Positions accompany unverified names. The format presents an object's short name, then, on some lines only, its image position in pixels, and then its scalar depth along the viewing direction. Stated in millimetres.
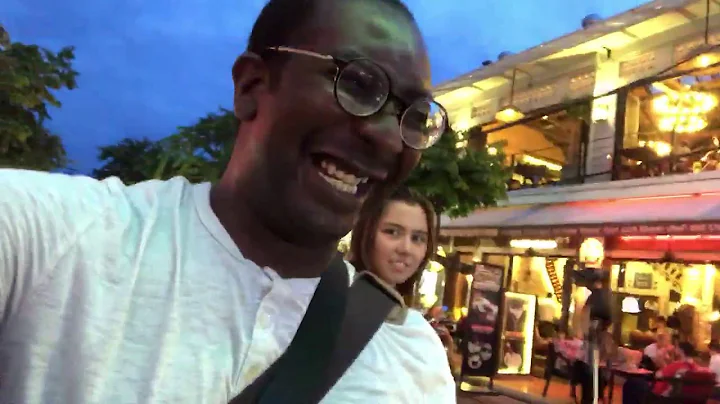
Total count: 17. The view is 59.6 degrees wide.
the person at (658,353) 7918
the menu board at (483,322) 9164
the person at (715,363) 7055
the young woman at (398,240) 2895
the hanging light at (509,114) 12625
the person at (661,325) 8420
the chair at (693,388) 6766
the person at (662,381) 7004
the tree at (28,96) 6258
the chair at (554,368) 9148
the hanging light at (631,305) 10445
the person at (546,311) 11515
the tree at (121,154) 16047
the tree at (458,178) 7551
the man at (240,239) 880
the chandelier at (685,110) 9289
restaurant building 9469
